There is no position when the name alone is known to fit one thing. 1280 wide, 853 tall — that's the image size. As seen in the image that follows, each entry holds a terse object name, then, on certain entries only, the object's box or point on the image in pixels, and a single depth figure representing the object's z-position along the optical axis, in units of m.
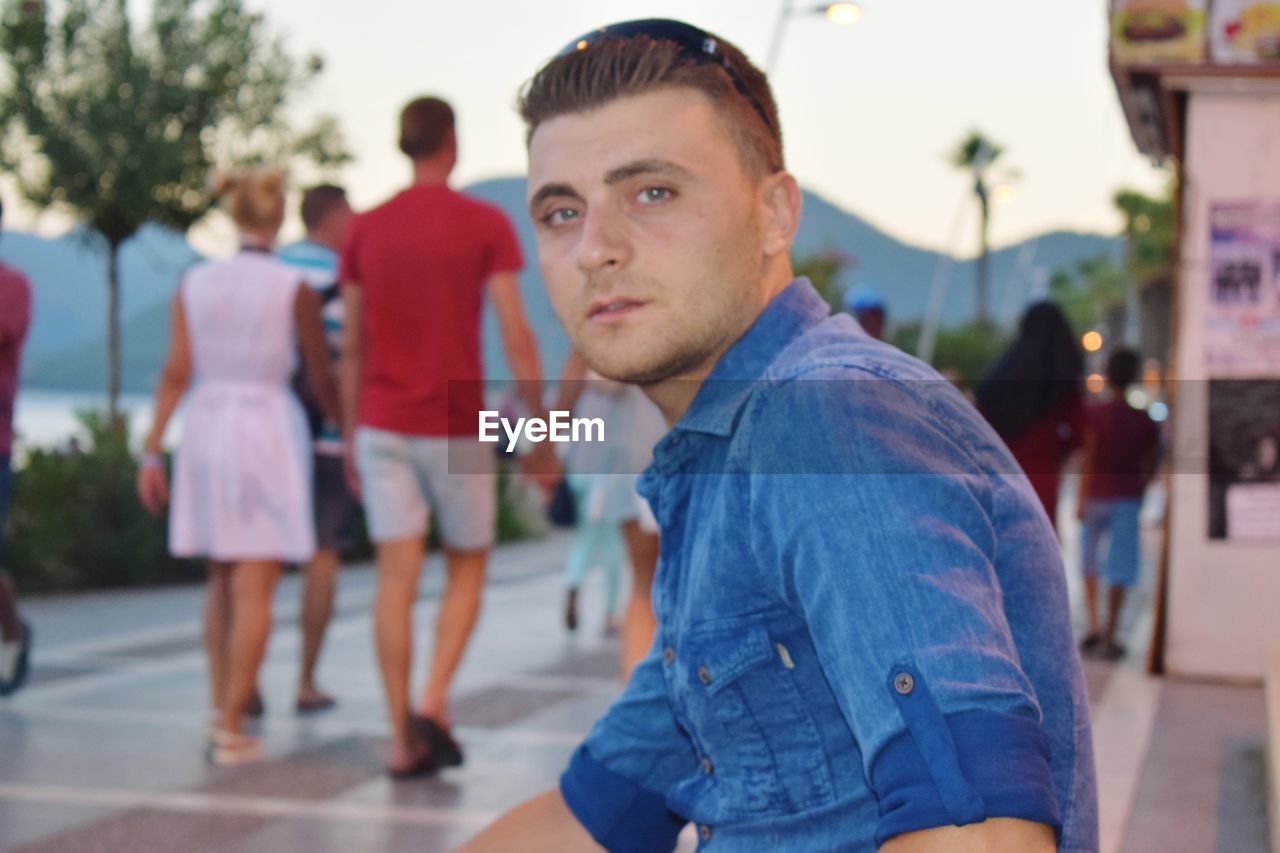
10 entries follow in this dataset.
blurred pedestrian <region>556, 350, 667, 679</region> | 6.15
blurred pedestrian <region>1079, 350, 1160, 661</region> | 9.62
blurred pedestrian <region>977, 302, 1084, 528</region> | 8.30
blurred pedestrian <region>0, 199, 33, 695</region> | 6.92
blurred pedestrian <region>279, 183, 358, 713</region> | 6.91
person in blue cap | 8.59
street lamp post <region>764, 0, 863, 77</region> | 22.45
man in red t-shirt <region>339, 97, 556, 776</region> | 5.65
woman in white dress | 6.03
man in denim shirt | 1.26
